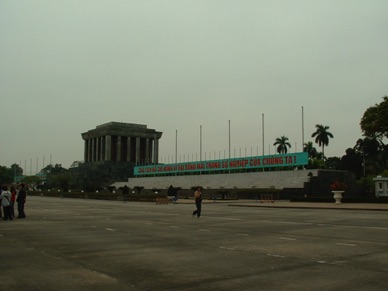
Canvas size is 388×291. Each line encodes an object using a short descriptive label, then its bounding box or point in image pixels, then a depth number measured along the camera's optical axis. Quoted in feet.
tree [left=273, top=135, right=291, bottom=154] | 369.91
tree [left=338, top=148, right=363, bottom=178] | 361.92
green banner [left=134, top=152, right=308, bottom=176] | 203.06
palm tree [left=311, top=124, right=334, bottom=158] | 341.41
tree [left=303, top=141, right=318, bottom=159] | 346.95
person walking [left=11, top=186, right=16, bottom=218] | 70.55
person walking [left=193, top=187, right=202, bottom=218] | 75.00
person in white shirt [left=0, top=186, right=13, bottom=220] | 67.46
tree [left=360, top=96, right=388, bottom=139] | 147.13
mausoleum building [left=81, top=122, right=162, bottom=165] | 398.01
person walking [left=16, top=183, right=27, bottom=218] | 72.38
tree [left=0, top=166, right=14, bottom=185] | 563.28
